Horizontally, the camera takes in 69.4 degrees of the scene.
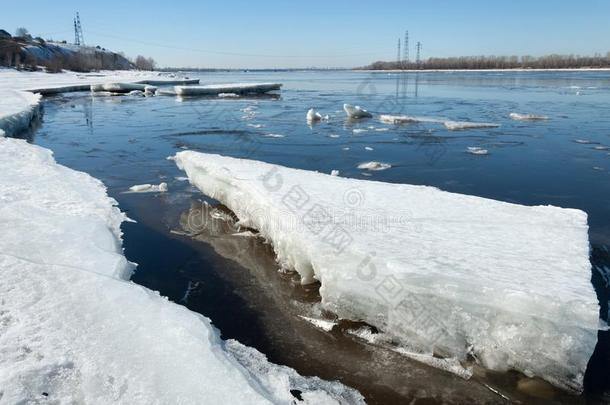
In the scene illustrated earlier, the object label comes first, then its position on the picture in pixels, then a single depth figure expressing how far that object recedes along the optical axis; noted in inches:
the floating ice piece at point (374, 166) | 314.9
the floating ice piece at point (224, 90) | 1017.0
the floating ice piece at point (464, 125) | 491.7
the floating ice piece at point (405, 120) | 546.9
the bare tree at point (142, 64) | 4414.9
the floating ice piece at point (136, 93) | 1088.1
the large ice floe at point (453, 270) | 103.8
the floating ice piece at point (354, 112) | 589.0
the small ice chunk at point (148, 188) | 265.7
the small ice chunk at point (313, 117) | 560.1
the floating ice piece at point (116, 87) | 1122.7
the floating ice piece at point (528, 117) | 541.6
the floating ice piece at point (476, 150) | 365.1
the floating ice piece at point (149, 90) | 1094.4
